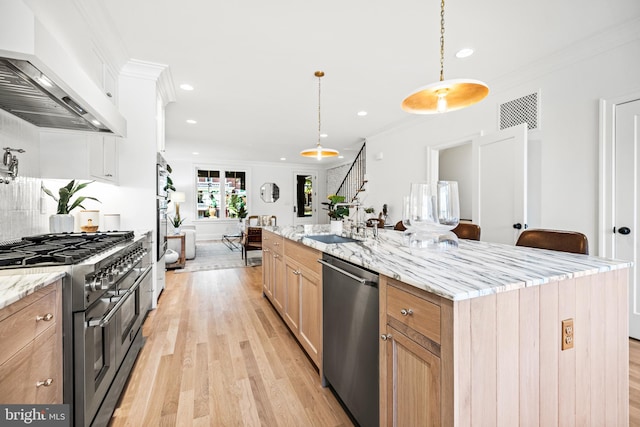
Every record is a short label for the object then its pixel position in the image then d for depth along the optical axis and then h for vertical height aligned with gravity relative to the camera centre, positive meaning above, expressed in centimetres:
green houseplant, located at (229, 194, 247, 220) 948 +25
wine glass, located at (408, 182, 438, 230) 157 +5
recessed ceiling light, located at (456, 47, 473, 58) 280 +159
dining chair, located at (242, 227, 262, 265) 529 -51
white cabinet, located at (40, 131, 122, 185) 220 +44
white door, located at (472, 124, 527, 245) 306 +32
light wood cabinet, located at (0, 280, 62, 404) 90 -48
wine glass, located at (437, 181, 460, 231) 154 +5
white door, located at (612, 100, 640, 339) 244 +15
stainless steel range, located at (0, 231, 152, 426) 122 -48
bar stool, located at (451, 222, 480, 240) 240 -17
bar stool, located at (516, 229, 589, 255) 158 -18
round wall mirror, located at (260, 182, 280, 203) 997 +69
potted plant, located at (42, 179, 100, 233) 226 -1
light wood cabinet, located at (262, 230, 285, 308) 268 -60
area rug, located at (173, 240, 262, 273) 511 -97
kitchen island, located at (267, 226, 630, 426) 85 -44
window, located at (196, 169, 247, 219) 923 +62
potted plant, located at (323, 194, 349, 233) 260 -1
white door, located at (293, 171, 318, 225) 1054 +51
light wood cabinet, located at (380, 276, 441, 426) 90 -51
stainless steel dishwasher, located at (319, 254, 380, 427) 125 -62
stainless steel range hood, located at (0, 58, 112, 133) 124 +62
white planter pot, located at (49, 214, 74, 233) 225 -9
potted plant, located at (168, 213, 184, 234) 570 -25
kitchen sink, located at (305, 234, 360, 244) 240 -23
